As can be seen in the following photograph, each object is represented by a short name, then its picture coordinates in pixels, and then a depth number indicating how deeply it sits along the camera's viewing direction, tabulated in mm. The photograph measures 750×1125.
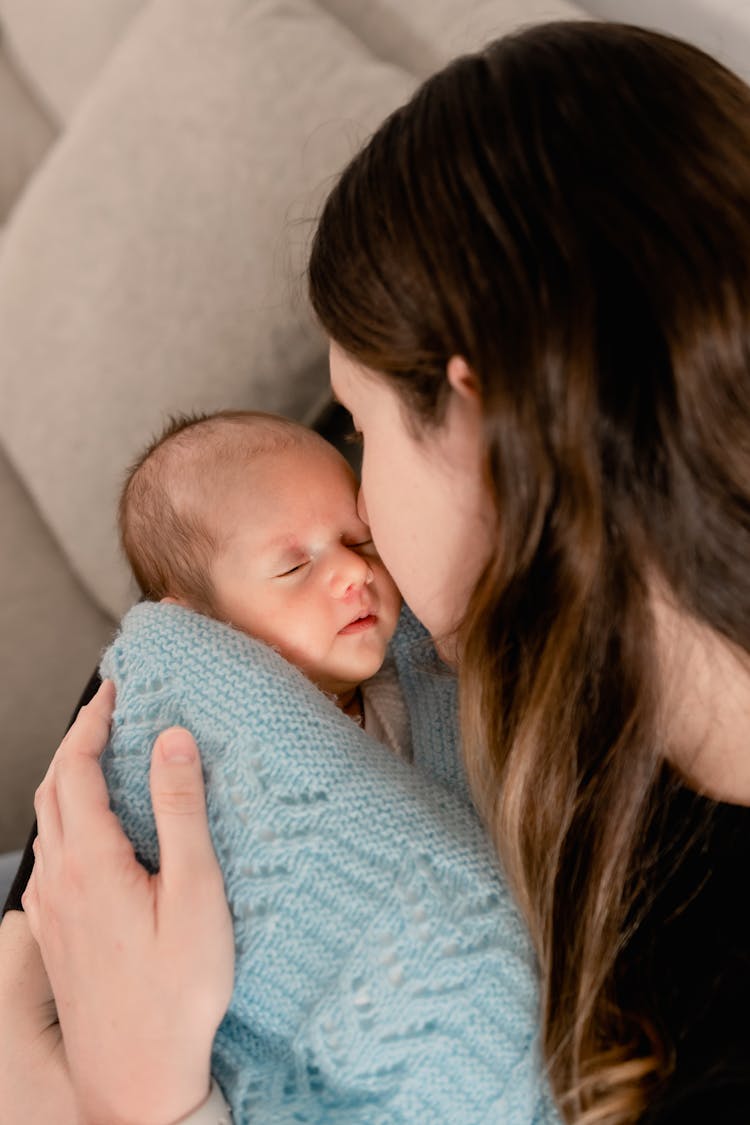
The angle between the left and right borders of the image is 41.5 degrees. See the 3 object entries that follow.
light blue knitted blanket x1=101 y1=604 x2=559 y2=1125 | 755
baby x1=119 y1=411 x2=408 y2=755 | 1008
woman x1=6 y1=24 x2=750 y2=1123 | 632
